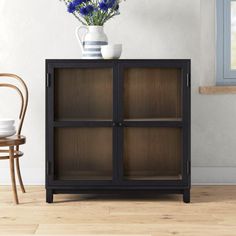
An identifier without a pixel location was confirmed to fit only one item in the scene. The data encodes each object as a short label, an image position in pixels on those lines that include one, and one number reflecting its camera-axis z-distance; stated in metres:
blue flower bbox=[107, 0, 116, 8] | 3.08
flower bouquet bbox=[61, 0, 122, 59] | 3.08
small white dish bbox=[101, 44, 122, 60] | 3.01
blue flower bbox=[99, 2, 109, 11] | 3.06
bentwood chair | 2.97
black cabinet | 3.03
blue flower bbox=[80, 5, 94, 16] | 3.06
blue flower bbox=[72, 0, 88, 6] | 3.10
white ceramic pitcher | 3.08
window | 3.60
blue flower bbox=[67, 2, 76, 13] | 3.12
